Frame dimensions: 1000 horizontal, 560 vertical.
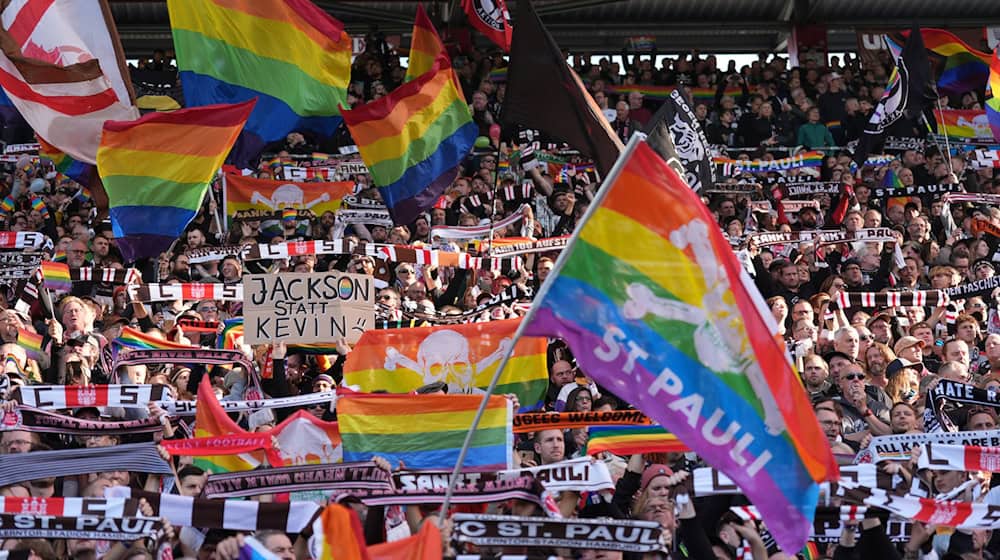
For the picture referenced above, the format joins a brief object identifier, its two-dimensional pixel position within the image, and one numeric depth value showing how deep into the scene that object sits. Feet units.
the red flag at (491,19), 63.10
